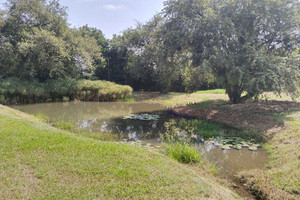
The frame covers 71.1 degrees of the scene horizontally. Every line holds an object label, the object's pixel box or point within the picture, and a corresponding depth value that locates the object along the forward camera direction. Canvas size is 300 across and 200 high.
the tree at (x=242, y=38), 9.78
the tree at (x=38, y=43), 18.11
